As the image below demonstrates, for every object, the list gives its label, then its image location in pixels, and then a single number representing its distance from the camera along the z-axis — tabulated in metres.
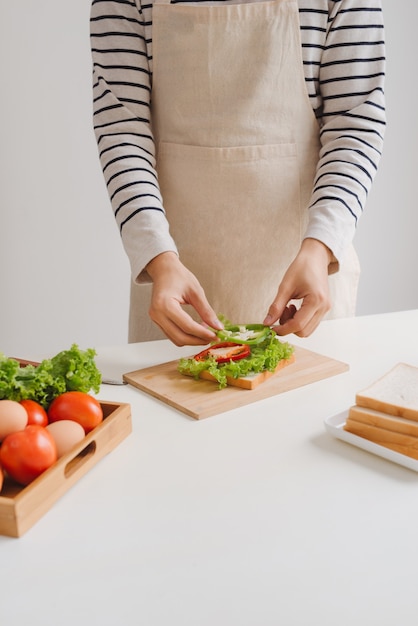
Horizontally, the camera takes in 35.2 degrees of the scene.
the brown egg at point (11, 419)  0.89
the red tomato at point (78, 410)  0.96
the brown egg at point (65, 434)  0.90
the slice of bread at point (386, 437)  0.92
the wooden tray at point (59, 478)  0.77
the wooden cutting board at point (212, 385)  1.13
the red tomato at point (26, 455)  0.83
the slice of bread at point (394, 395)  0.94
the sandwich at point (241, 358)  1.19
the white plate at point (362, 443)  0.91
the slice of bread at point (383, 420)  0.92
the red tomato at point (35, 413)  0.93
